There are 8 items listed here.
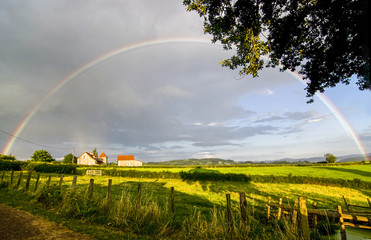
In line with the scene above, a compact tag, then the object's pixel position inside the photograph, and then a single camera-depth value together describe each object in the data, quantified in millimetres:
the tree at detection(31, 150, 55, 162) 77131
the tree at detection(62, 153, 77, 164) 87625
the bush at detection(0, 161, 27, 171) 38525
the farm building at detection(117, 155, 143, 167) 97662
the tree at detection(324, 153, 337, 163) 123938
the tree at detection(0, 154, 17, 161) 52625
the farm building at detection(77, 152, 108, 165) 84362
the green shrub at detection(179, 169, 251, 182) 31781
